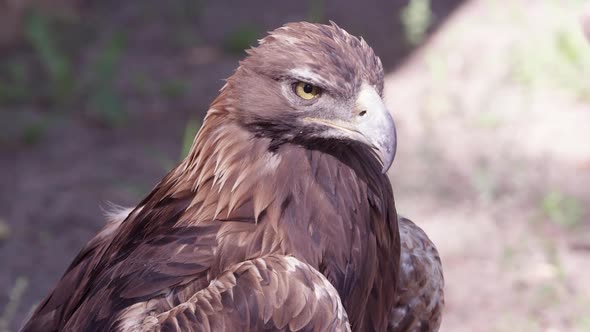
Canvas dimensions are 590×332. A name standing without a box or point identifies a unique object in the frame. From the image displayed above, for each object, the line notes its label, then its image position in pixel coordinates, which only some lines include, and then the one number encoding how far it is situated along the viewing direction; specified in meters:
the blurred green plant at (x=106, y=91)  15.20
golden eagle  6.53
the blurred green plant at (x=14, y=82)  15.54
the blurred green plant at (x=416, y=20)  16.45
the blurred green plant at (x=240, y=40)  17.27
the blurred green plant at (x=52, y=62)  15.54
